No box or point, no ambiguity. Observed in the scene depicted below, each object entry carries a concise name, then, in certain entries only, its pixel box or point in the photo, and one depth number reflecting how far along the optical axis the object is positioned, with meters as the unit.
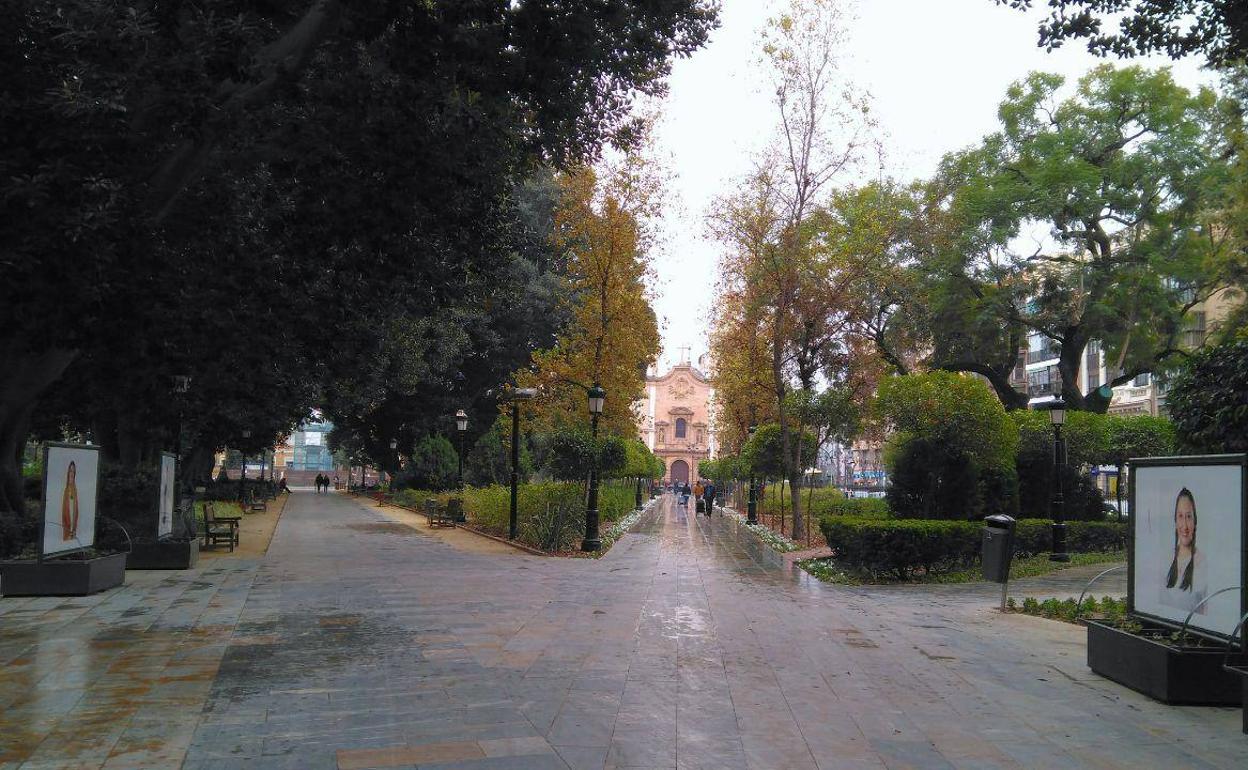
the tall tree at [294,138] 7.23
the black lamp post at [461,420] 28.59
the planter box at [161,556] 14.02
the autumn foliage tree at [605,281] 24.03
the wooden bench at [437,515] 27.45
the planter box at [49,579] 10.38
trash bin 11.54
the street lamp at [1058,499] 18.42
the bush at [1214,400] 9.71
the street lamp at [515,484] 21.62
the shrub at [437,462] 41.84
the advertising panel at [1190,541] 5.89
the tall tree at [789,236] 22.55
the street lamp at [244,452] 31.29
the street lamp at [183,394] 16.41
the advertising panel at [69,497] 9.98
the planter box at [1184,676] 6.14
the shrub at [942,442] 18.02
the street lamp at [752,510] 33.34
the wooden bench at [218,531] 18.33
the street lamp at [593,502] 19.74
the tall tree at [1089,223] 29.48
